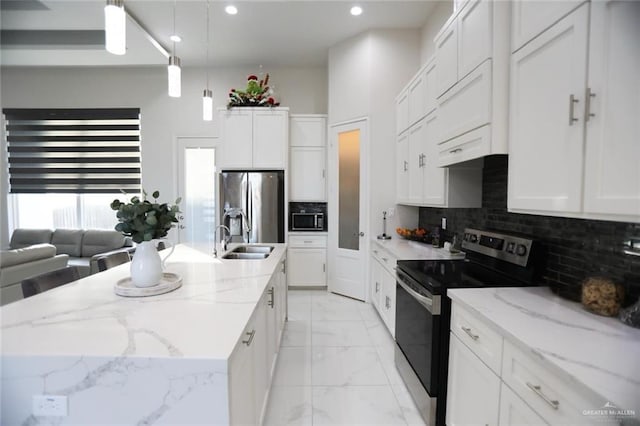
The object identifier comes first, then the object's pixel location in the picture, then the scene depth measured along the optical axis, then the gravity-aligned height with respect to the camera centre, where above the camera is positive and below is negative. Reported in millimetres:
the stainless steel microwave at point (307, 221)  4434 -312
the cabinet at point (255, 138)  4262 +937
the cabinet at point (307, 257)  4305 -833
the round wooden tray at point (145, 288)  1429 -450
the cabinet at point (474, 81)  1590 +761
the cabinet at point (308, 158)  4473 +680
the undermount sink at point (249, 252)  2613 -486
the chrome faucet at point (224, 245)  2524 -398
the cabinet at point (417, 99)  2541 +1051
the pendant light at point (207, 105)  2907 +985
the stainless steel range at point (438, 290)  1618 -543
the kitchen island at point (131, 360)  907 -512
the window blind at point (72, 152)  4984 +839
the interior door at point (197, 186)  4898 +248
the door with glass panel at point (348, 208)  3818 -84
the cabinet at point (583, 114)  987 +351
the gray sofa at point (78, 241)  4498 -668
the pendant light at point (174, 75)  2285 +997
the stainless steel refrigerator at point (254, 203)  4152 -28
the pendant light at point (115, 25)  1521 +948
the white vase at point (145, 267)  1463 -341
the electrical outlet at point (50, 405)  915 -656
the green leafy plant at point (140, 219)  1419 -96
